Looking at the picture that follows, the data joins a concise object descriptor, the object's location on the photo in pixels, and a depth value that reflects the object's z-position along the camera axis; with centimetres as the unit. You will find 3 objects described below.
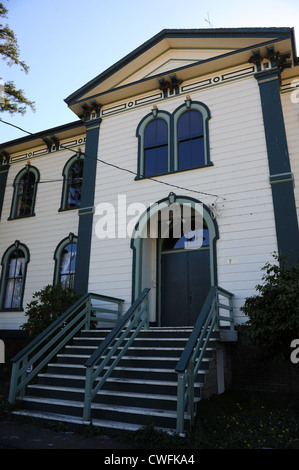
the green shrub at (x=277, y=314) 578
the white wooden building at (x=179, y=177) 873
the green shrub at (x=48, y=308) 829
